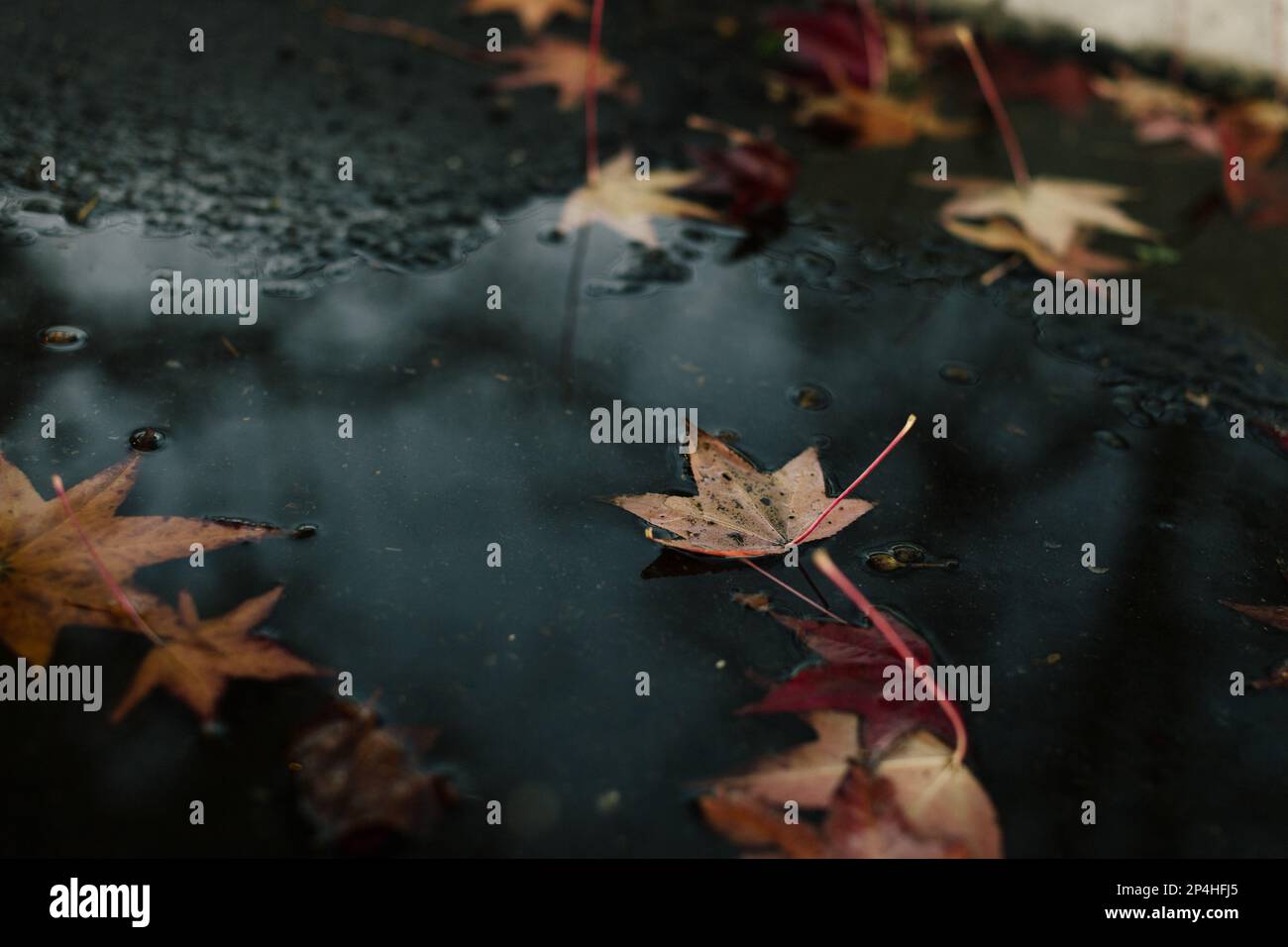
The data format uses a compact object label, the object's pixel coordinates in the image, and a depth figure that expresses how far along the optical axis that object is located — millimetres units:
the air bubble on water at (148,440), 680
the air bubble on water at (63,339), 722
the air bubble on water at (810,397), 742
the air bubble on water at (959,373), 770
